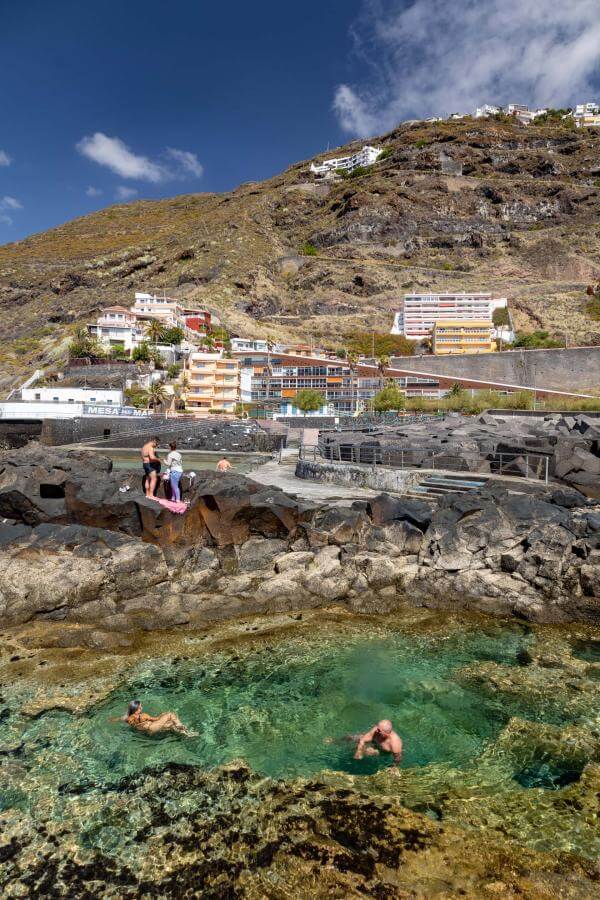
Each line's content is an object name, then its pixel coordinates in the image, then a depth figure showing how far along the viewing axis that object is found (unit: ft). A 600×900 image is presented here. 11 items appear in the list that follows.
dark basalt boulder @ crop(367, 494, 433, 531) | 43.11
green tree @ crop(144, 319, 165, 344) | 238.27
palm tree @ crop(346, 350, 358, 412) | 212.43
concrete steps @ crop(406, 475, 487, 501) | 52.42
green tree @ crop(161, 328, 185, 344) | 238.89
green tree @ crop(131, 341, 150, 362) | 214.24
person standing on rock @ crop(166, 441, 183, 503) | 44.06
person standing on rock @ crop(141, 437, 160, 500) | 43.93
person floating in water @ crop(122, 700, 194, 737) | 22.48
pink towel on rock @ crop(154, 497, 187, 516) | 41.68
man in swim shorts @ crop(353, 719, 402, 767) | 21.30
